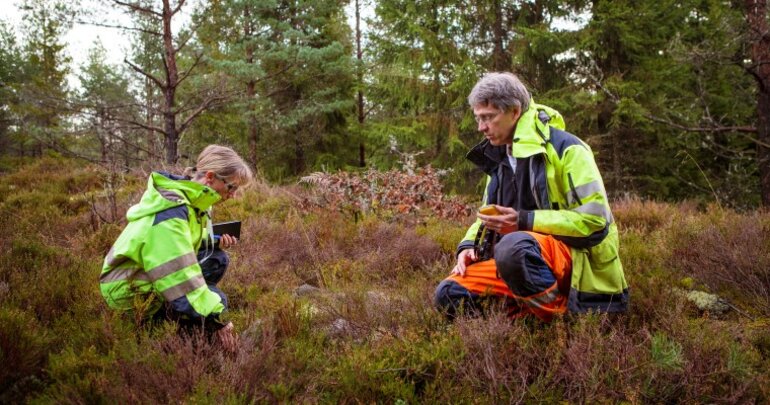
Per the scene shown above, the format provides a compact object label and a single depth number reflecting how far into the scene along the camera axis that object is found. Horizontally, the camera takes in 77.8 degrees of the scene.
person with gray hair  2.60
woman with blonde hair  2.53
